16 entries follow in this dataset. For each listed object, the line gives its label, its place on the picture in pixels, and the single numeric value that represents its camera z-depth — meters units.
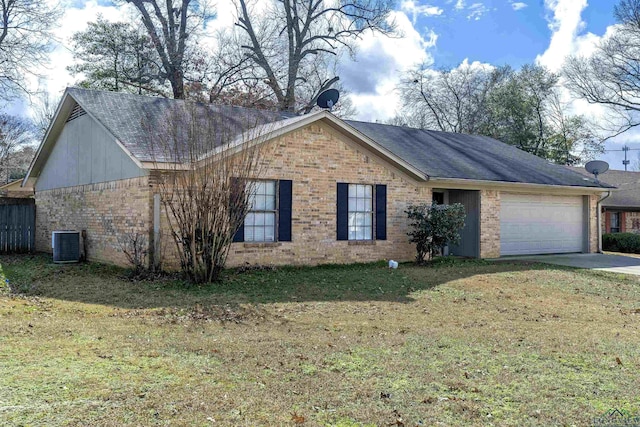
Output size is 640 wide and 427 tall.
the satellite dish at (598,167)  19.83
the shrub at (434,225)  13.76
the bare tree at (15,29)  23.48
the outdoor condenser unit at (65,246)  13.51
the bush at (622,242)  21.84
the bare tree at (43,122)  33.97
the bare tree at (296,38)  28.45
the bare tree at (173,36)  26.12
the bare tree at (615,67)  28.25
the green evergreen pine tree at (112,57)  25.41
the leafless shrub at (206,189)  9.81
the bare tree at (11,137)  32.47
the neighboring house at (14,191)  30.73
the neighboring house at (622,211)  24.50
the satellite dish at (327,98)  15.14
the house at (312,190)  12.41
